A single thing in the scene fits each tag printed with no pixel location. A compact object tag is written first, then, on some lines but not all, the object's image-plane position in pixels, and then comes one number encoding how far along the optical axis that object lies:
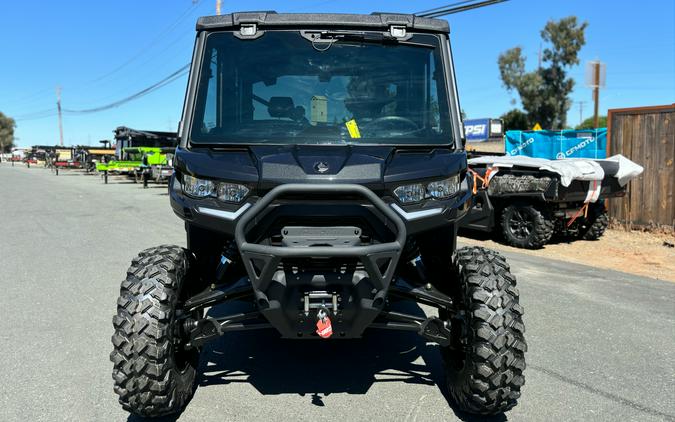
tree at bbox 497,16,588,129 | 51.31
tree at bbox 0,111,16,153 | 125.44
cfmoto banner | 14.20
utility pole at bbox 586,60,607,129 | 15.12
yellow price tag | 3.59
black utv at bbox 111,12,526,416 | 3.08
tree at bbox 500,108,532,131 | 56.71
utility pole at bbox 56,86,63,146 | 88.62
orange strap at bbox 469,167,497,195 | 10.60
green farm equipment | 27.27
